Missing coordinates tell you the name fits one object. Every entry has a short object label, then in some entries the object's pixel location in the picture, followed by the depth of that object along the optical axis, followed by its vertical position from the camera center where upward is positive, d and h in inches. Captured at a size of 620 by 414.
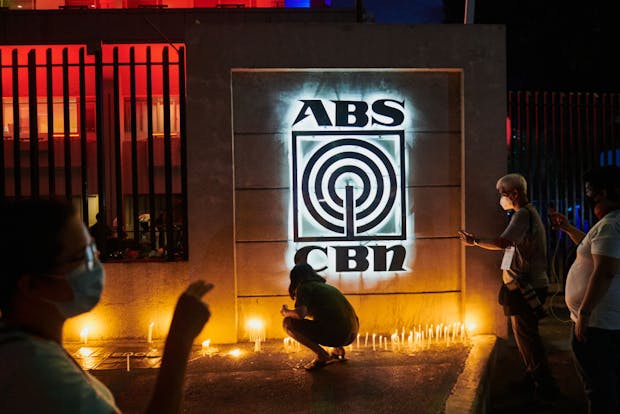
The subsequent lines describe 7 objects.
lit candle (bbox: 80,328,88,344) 316.5 -69.5
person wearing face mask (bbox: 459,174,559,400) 247.0 -36.3
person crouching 263.9 -52.2
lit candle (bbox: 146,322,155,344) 317.1 -69.5
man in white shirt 175.8 -35.0
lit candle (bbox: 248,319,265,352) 319.7 -68.6
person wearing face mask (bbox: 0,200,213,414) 69.0 -14.1
